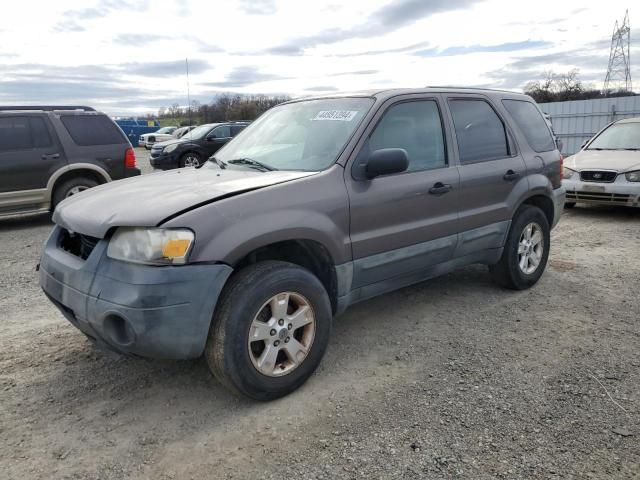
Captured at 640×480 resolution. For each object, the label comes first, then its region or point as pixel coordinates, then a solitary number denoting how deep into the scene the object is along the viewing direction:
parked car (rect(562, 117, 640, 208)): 8.40
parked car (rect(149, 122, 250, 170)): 16.03
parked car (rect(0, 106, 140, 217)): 8.32
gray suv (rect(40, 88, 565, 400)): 2.76
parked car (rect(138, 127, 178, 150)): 32.44
